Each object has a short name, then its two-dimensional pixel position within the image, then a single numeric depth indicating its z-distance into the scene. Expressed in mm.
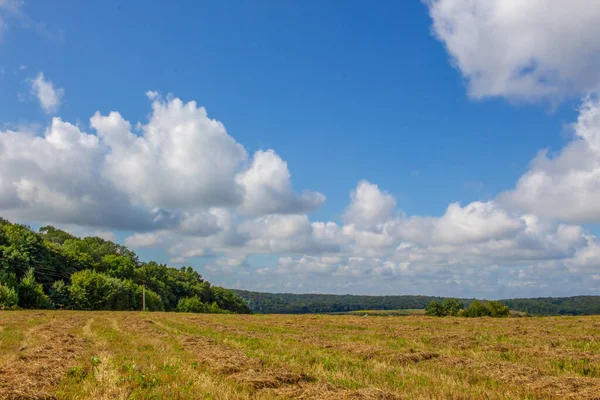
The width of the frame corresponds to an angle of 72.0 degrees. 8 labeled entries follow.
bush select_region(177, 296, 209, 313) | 143250
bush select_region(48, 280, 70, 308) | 92188
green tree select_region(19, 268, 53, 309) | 80125
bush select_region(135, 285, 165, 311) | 112188
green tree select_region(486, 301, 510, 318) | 94831
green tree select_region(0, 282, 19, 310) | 68188
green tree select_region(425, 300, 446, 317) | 113106
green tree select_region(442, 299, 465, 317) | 112025
